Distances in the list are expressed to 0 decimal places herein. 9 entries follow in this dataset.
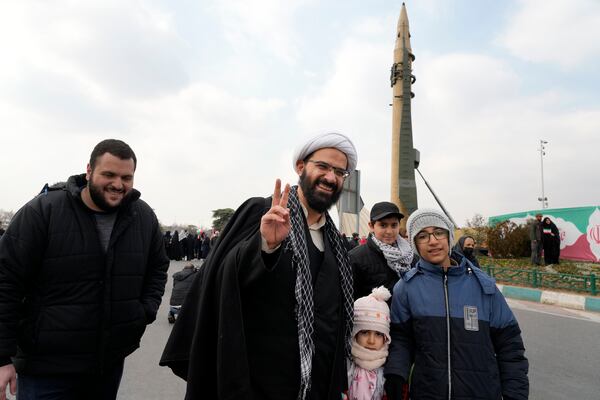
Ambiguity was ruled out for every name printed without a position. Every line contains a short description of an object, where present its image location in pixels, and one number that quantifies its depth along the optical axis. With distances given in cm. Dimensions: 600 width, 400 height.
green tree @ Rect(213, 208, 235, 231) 5390
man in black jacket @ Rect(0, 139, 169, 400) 191
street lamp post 3862
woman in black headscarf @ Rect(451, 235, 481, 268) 560
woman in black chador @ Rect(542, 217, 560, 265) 1217
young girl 203
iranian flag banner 1102
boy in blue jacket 193
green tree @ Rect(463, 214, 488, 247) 1628
